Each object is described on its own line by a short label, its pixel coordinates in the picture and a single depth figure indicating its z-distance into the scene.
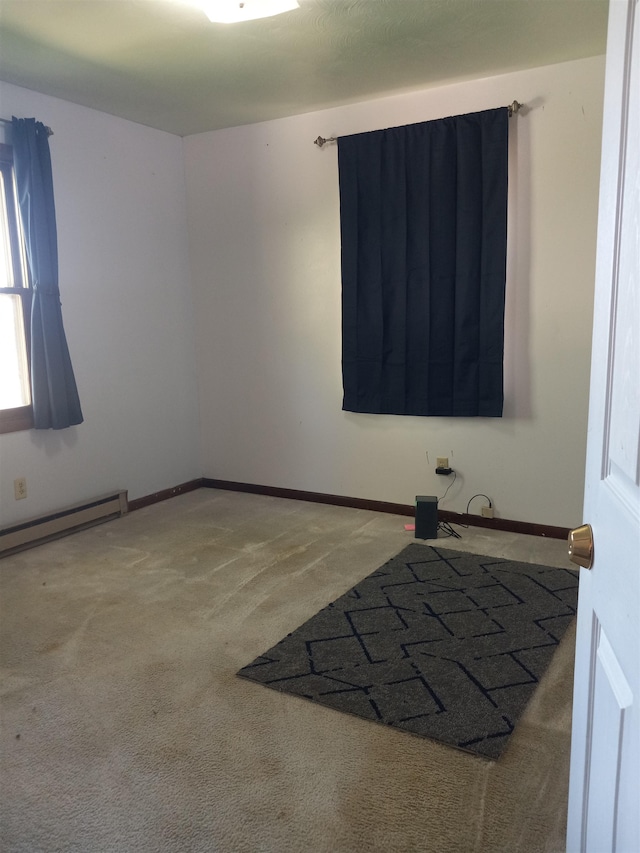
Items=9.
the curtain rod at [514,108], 3.37
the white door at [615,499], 0.79
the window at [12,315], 3.49
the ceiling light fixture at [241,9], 2.48
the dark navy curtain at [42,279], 3.40
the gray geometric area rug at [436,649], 2.06
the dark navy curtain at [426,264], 3.51
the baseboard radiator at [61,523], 3.47
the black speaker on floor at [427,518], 3.64
